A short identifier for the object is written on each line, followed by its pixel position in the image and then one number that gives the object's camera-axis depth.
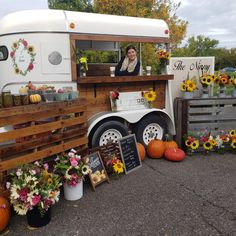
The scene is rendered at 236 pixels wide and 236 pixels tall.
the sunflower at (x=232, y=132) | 5.47
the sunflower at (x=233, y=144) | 5.36
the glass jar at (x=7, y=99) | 3.10
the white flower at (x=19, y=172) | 2.89
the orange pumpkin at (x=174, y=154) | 4.96
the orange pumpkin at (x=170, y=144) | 5.23
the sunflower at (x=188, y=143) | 5.27
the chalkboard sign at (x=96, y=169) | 3.88
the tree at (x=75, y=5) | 19.41
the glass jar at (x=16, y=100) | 3.21
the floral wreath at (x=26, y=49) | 4.32
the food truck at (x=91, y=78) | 4.36
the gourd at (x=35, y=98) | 3.38
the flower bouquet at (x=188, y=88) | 5.49
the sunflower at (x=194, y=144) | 5.24
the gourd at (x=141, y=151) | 4.99
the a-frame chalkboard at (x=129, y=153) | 4.48
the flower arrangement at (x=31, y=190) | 2.76
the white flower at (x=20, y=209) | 2.79
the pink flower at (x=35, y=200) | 2.74
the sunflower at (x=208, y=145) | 5.29
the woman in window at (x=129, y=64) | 5.41
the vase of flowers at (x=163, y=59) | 5.55
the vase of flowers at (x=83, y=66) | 4.74
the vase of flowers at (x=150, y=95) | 5.25
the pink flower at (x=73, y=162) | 3.36
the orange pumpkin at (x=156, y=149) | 5.12
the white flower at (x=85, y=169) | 3.45
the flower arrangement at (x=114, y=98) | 4.91
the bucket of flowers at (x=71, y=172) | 3.35
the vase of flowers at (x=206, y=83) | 5.54
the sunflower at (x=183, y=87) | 5.52
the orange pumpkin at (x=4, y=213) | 2.83
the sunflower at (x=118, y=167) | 4.24
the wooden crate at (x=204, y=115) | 5.41
